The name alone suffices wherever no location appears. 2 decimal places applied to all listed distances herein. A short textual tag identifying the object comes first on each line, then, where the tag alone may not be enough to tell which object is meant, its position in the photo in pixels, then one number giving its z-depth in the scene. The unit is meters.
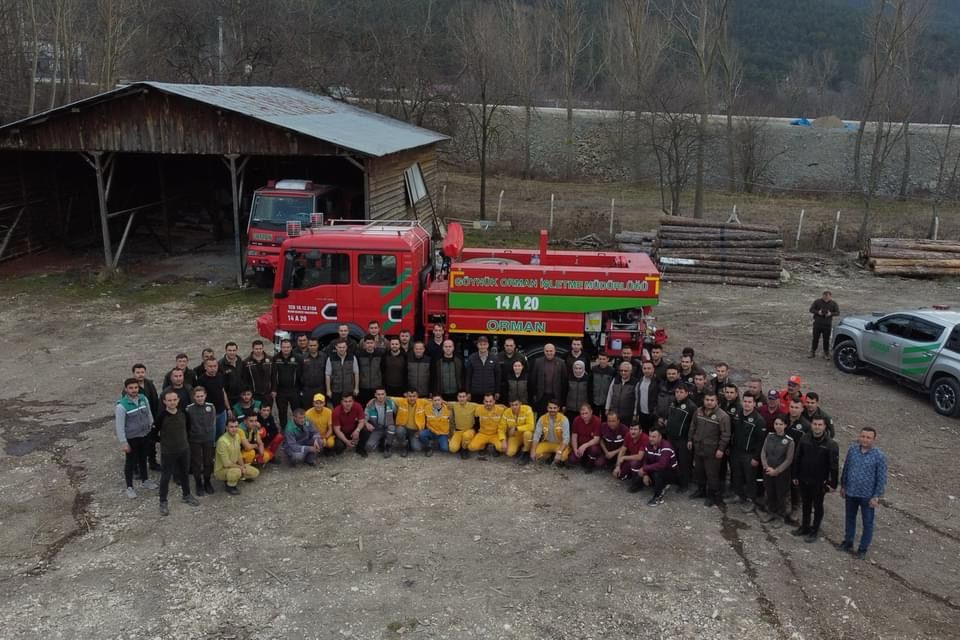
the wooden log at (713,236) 23.02
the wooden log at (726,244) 22.88
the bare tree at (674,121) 32.16
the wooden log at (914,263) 23.38
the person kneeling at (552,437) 10.62
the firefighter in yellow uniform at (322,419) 10.73
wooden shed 19.88
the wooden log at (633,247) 24.62
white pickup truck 12.73
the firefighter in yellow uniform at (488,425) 10.90
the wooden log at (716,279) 22.44
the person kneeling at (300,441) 10.52
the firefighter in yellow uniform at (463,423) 11.00
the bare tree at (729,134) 37.56
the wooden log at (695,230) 23.06
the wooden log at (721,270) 22.59
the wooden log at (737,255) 22.72
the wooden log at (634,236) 24.84
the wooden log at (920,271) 23.36
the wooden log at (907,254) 23.73
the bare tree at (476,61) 42.69
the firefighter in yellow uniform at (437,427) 10.96
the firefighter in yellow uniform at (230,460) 9.70
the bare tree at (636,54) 42.41
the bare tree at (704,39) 30.12
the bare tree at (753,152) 42.91
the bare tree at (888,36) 30.67
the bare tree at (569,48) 45.58
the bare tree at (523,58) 46.59
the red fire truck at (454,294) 12.01
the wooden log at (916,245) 23.94
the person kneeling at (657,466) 9.75
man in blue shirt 8.28
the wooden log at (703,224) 23.20
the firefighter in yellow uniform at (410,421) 10.97
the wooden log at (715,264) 22.67
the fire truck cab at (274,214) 19.84
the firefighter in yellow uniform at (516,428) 10.82
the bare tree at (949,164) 38.75
